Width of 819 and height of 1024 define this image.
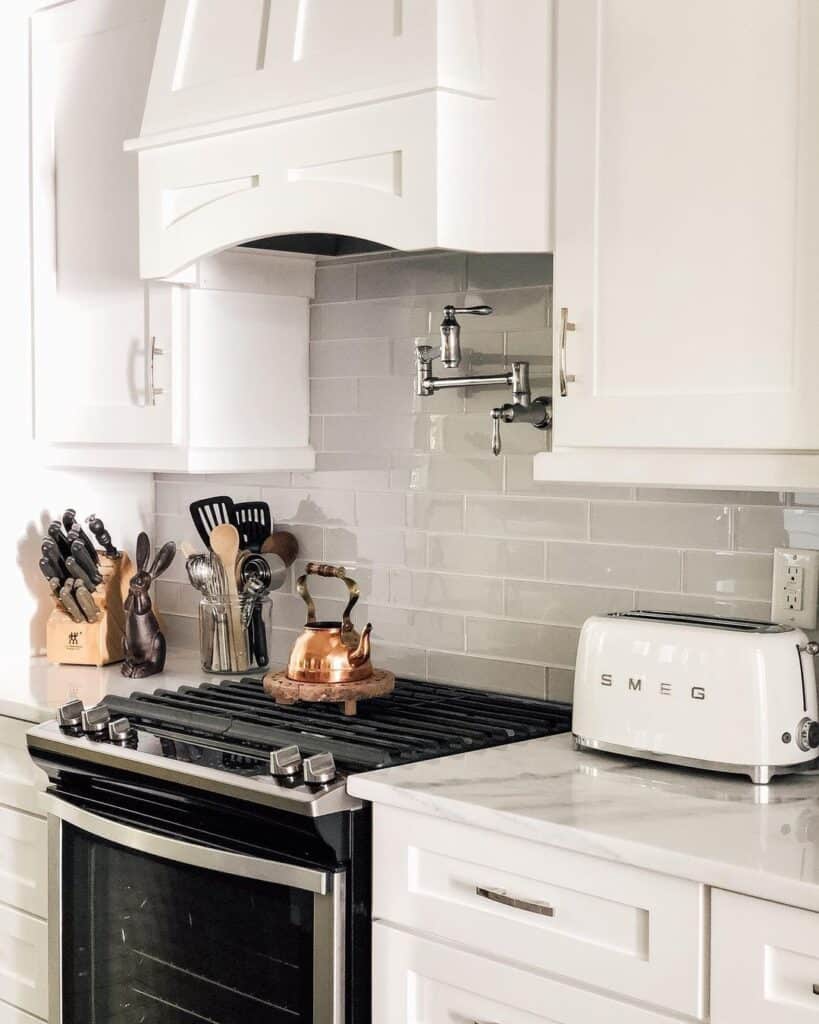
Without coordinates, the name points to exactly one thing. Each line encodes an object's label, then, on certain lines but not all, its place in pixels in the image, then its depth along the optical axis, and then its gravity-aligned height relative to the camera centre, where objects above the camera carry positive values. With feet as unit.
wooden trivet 8.05 -1.23
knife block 10.32 -1.12
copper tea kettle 8.13 -1.03
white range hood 7.02 +1.96
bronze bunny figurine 9.86 -1.11
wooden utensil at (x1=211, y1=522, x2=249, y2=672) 9.68 -0.49
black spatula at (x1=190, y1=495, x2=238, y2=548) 9.96 -0.23
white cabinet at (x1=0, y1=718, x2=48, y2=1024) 8.96 -2.66
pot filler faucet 8.20 +0.63
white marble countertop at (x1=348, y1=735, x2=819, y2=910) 5.34 -1.45
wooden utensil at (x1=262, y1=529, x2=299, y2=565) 10.00 -0.46
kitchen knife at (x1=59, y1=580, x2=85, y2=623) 10.23 -0.90
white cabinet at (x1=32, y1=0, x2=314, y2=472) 9.37 +1.21
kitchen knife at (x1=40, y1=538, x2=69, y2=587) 10.19 -0.56
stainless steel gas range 6.67 -1.89
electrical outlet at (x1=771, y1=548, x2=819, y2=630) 7.12 -0.54
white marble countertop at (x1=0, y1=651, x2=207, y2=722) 8.93 -1.41
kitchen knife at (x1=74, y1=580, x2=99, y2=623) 10.23 -0.89
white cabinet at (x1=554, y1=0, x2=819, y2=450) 6.07 +1.23
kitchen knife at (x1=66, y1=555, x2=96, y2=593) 10.26 -0.67
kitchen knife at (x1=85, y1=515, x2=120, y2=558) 10.39 -0.39
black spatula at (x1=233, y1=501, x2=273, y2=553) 10.03 -0.29
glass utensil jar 9.70 -1.07
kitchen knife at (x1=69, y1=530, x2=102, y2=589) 10.21 -0.58
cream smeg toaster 6.37 -1.00
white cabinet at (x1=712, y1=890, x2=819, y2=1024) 5.13 -1.83
